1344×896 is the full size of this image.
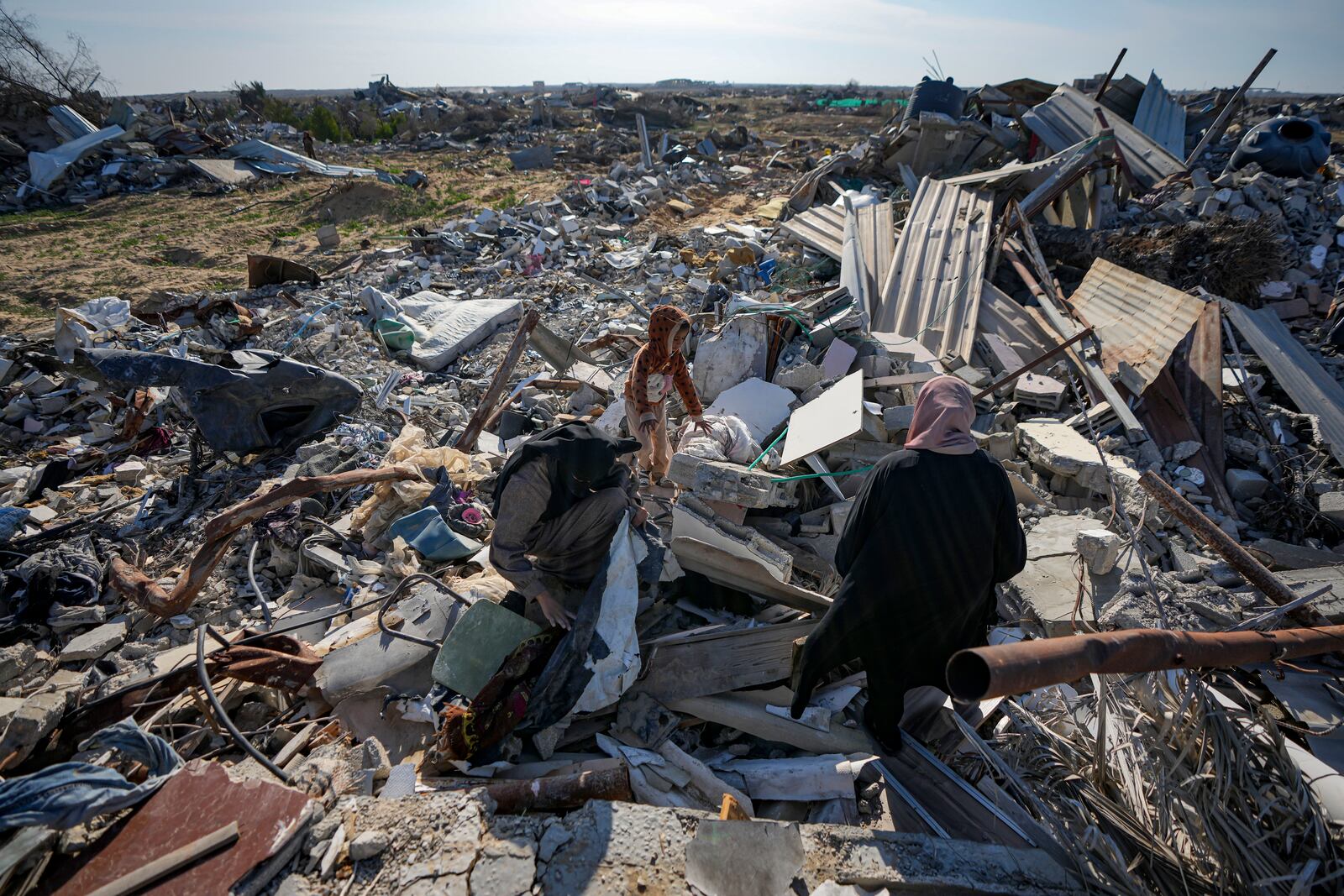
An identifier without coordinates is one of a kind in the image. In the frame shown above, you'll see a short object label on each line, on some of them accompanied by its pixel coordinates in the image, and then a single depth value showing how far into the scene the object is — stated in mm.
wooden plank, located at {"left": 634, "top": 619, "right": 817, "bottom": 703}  2904
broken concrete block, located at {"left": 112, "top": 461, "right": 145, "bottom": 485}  5492
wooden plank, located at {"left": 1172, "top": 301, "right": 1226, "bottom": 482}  4699
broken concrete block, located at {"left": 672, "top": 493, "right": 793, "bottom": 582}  3271
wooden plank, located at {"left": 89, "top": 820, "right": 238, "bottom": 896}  1799
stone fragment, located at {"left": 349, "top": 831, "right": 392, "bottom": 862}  1984
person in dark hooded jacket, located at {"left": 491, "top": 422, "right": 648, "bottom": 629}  2740
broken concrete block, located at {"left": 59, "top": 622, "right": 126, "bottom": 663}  3689
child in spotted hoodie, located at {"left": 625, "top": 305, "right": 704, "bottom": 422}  4180
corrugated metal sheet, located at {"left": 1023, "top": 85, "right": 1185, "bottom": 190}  8727
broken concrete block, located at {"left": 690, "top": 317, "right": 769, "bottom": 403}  5609
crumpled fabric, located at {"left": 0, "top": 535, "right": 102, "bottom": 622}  4016
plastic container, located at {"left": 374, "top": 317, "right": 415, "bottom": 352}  7672
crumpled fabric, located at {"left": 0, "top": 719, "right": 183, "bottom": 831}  1773
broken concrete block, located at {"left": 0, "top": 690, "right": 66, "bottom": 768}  2500
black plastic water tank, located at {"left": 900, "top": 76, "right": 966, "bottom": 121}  11375
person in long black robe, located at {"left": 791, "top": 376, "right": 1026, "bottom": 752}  2391
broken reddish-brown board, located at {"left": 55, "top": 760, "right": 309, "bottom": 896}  1854
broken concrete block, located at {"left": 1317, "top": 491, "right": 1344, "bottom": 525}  4051
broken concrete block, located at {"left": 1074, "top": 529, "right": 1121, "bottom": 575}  3402
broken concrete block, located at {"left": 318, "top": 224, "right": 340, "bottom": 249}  12562
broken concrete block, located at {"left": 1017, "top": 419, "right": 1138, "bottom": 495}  4102
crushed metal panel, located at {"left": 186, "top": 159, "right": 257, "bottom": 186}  16938
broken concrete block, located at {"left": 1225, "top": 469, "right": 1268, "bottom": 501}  4375
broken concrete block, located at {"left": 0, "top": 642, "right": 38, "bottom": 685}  3459
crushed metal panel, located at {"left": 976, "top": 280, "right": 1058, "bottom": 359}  5625
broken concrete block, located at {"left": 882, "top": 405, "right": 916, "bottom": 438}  4492
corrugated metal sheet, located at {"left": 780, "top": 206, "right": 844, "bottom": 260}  7982
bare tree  18781
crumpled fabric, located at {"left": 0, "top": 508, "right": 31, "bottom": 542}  4695
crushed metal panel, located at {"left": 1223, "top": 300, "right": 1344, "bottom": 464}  4746
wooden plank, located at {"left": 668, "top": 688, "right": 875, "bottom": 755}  2738
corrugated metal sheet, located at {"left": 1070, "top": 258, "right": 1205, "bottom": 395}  4949
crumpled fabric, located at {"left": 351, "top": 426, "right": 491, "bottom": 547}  4395
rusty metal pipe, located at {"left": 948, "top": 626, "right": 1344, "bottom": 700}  1389
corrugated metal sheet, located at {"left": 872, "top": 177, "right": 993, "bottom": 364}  5906
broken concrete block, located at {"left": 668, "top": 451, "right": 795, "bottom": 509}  3754
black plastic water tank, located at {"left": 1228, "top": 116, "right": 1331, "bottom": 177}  8406
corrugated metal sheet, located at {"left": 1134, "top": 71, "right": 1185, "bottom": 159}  10477
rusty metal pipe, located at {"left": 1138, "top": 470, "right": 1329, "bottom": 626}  2471
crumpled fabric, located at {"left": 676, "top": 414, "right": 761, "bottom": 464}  4254
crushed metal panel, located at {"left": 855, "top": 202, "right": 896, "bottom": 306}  6918
